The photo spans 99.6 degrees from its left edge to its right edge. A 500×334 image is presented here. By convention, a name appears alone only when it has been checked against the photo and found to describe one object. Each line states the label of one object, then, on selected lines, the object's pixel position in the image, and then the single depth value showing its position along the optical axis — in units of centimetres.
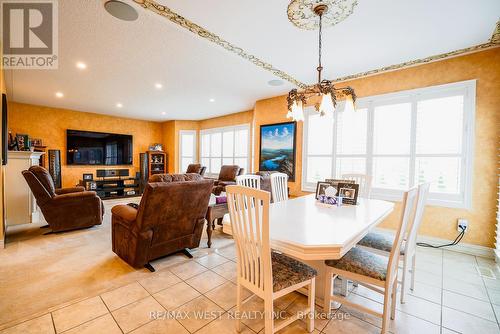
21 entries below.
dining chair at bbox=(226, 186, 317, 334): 123
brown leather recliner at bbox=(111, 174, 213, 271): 214
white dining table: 116
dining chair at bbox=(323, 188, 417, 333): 141
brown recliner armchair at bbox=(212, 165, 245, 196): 578
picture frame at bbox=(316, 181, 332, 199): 238
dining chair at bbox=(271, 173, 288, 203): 269
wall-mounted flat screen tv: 627
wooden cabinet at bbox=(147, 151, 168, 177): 767
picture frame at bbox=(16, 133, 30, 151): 385
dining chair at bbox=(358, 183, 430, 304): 158
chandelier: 177
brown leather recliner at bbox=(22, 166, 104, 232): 312
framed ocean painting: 465
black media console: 631
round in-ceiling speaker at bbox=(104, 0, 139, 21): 205
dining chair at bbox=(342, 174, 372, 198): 273
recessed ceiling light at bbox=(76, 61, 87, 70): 329
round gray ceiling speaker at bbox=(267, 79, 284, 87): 397
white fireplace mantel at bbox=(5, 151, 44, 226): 352
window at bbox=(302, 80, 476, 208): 292
